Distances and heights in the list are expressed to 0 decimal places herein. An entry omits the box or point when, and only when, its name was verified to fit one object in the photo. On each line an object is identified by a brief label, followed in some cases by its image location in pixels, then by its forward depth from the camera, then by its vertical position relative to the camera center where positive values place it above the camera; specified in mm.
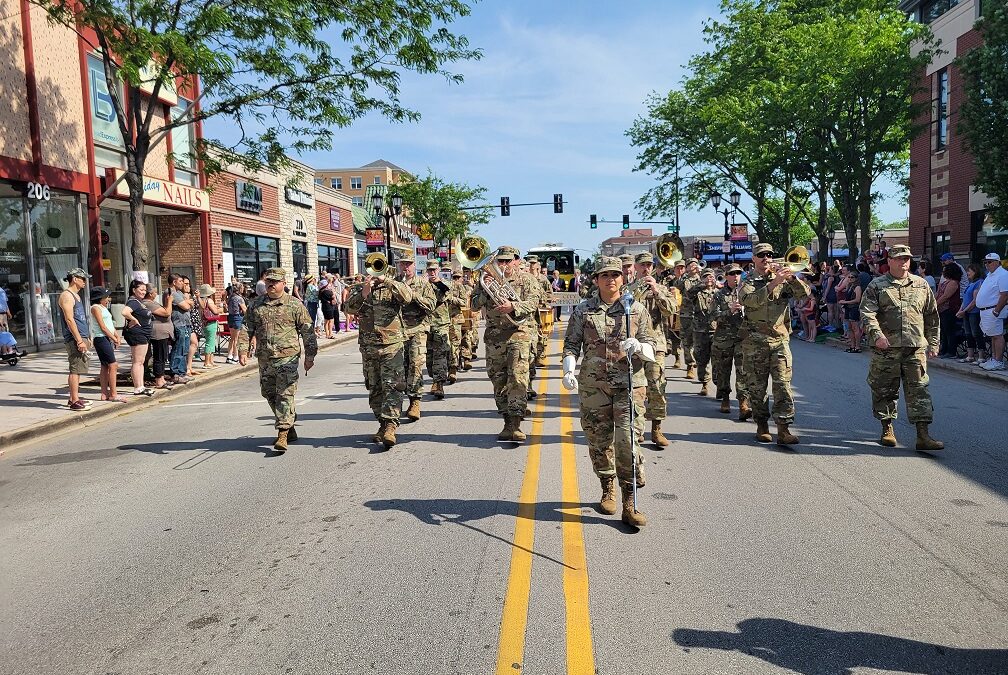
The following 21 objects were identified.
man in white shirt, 12172 -461
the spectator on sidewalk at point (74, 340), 10648 -474
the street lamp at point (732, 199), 35500 +4162
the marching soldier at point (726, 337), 9573 -654
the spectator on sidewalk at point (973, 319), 13109 -712
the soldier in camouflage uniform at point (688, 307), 11785 -310
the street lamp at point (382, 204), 32312 +4320
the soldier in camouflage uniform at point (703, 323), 10867 -532
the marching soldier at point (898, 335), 7461 -542
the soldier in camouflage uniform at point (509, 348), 8102 -625
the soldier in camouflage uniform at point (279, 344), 8047 -477
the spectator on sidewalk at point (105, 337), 10641 -450
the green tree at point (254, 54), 12445 +4528
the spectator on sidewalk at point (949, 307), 13617 -509
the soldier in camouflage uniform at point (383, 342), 8117 -494
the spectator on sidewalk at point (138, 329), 11781 -378
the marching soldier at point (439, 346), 11430 -791
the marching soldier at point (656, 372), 7750 -865
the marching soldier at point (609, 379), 5340 -657
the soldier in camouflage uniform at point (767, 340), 7582 -579
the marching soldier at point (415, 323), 8961 -335
